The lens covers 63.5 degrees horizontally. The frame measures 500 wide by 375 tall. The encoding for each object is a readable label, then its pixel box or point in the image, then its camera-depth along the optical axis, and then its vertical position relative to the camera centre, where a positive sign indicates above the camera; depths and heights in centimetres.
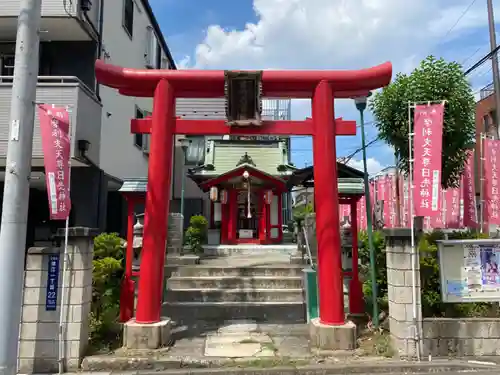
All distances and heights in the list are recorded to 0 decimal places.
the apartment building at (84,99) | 1060 +403
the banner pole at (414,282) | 648 -67
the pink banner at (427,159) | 677 +138
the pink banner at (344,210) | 2100 +156
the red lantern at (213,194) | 1730 +197
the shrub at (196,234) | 1483 +23
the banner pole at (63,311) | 627 -110
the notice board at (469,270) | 681 -51
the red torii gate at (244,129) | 716 +209
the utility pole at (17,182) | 516 +77
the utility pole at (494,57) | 1343 +604
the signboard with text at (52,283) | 641 -68
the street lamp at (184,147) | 1789 +422
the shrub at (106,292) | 732 -103
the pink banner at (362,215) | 2098 +132
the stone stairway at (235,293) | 920 -126
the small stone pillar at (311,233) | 1149 +21
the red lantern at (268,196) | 1795 +195
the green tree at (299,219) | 1765 +95
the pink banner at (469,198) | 1283 +135
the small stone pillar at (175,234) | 1237 +19
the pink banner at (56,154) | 674 +144
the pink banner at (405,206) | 1133 +109
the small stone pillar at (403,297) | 649 -93
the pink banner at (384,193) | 1905 +226
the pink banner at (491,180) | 1065 +159
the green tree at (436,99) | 917 +315
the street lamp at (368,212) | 784 +58
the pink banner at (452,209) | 1351 +105
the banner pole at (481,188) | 1106 +144
